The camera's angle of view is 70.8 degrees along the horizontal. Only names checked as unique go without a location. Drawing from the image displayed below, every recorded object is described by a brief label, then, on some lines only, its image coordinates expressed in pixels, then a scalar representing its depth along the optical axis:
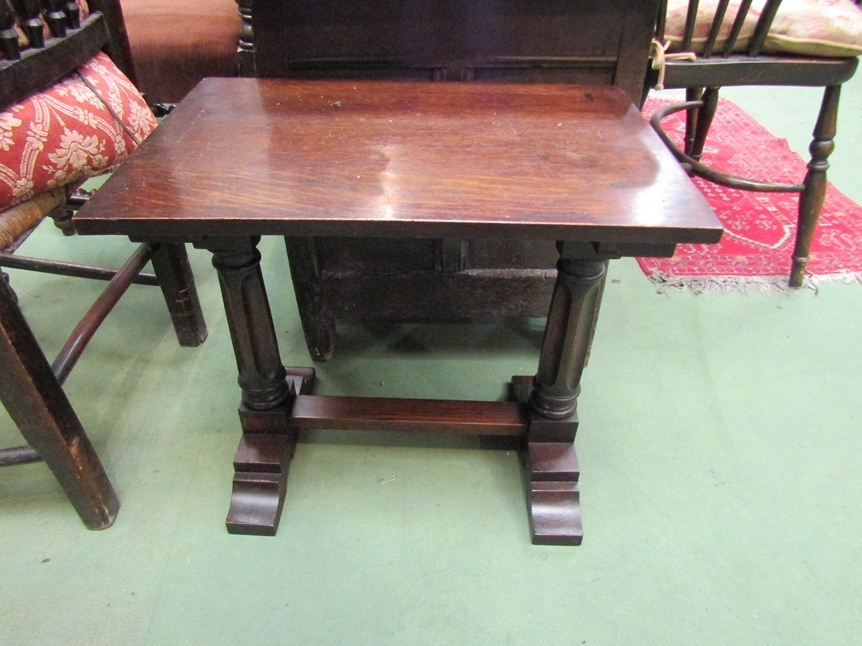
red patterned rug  1.65
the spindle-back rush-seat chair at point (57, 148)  0.82
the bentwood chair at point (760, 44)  1.21
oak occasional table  0.68
